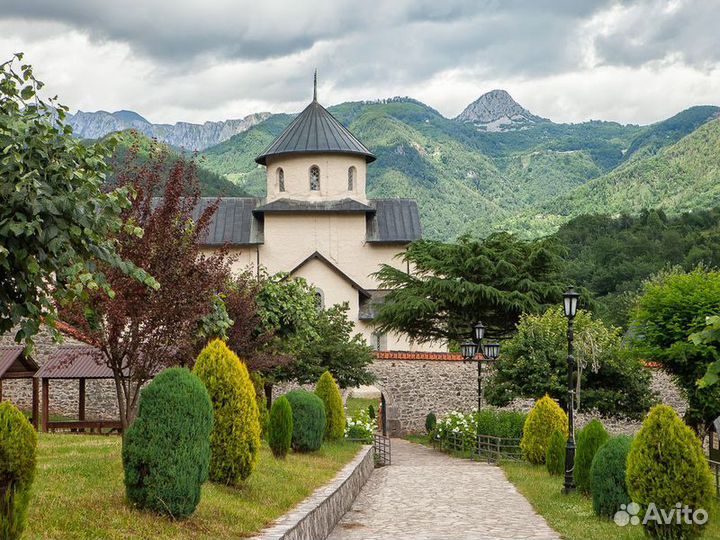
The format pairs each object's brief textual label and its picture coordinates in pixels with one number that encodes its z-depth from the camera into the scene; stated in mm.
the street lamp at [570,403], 14359
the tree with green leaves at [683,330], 23344
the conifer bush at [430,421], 30591
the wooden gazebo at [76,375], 20609
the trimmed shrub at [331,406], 20891
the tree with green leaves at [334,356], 26203
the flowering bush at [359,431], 23469
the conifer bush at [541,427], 19484
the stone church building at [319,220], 39469
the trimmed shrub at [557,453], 17141
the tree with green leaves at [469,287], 33844
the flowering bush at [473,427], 23312
